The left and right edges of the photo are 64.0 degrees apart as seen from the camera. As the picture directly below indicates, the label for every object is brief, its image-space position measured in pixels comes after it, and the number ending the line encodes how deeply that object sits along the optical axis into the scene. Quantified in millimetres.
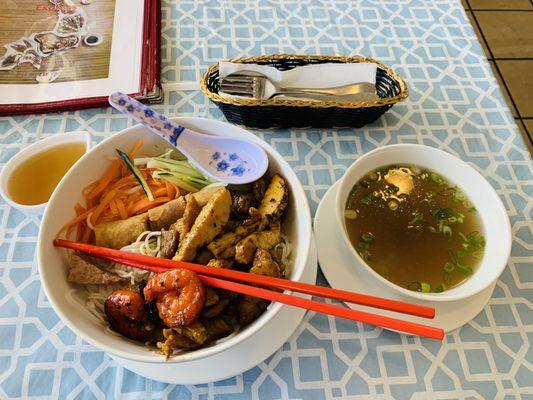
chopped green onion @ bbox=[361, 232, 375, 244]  352
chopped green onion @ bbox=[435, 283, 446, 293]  328
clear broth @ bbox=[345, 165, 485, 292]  339
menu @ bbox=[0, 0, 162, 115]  451
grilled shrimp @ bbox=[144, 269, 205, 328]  269
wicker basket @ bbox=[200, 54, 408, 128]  400
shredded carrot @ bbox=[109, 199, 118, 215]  350
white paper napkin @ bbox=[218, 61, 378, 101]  437
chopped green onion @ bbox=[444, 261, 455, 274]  340
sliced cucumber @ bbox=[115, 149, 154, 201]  347
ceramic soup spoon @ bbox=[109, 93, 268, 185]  341
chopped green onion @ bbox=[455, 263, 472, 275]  336
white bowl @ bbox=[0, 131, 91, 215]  346
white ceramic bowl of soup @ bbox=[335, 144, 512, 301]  304
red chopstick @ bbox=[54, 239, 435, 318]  257
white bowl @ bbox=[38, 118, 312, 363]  263
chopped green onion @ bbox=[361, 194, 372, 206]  371
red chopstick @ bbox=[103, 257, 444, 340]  247
